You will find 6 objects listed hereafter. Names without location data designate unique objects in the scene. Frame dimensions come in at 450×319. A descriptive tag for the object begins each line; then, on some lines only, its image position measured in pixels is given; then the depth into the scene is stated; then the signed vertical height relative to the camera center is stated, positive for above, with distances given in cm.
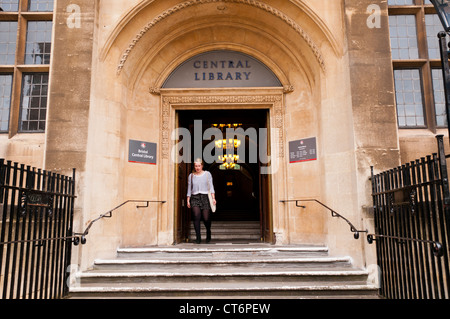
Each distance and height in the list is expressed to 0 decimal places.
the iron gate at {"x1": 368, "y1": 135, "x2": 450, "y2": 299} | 388 -2
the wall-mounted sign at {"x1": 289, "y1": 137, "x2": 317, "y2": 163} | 776 +149
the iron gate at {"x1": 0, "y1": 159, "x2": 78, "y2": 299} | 412 +3
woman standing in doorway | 791 +59
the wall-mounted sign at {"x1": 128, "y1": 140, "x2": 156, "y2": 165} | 775 +148
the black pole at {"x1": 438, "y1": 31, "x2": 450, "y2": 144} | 323 +136
